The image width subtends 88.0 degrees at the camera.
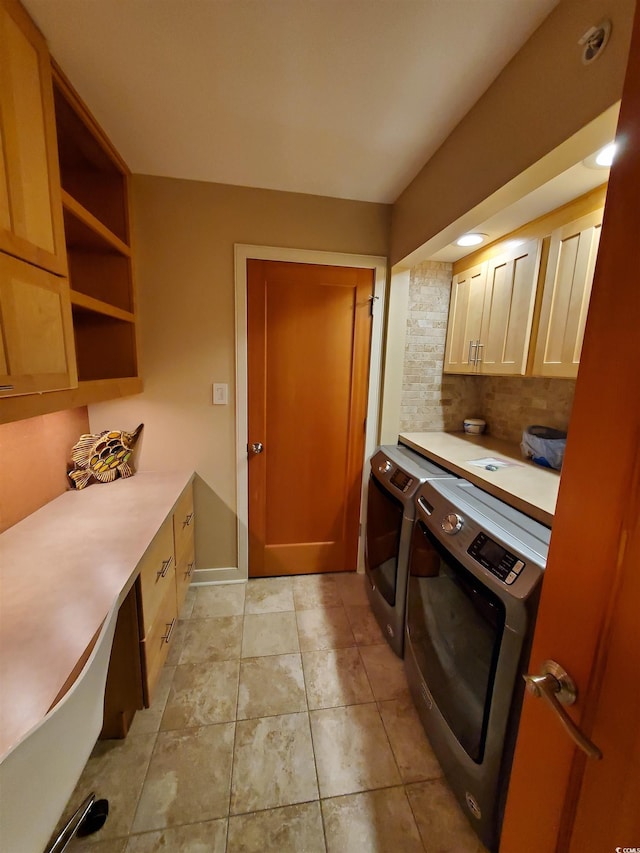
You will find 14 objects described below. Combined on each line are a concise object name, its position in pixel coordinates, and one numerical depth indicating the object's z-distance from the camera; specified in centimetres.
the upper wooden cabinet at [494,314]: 160
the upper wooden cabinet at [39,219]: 90
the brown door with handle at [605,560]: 45
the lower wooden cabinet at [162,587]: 125
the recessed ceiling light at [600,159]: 104
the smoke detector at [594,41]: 75
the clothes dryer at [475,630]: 88
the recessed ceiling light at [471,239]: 174
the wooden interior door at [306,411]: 199
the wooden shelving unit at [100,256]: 151
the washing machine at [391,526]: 155
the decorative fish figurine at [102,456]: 171
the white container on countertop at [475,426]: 225
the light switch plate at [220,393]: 200
